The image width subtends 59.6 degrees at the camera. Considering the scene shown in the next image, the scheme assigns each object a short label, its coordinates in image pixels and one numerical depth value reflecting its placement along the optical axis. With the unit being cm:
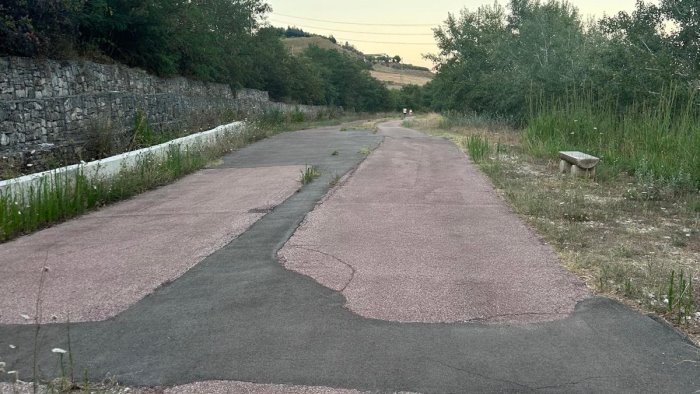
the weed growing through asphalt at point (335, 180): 1103
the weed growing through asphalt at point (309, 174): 1127
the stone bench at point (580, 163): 1163
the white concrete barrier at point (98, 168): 816
